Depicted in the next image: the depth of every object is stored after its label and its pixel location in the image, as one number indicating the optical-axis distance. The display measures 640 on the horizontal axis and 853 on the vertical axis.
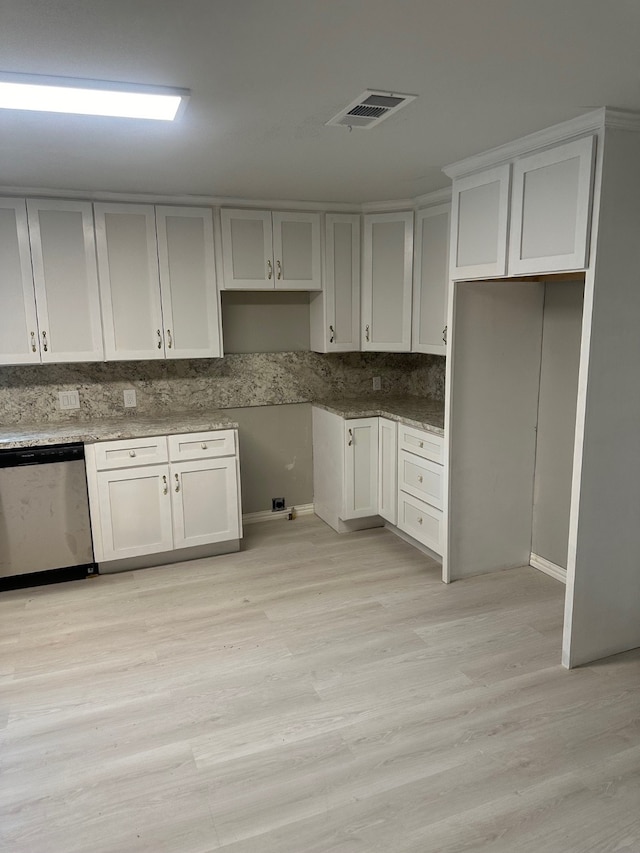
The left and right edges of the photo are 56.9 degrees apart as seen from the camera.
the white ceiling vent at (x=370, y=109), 2.07
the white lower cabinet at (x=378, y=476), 3.67
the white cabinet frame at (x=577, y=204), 2.35
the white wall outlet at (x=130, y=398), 4.10
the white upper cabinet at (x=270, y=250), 3.93
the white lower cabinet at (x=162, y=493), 3.57
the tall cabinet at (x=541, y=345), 2.36
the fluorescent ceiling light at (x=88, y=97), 1.89
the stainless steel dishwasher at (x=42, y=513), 3.37
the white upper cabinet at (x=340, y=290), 4.15
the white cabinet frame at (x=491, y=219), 2.80
